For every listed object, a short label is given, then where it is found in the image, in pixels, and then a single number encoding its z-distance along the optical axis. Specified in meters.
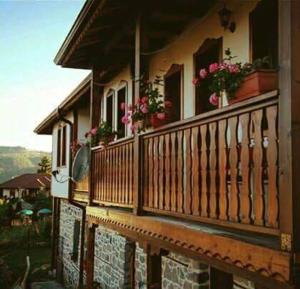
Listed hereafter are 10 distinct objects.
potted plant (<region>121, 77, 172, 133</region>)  6.54
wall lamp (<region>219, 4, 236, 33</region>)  6.67
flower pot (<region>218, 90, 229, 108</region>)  6.93
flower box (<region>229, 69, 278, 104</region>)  4.66
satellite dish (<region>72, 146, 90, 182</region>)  9.80
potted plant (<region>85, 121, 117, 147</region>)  8.61
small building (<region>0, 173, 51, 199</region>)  44.65
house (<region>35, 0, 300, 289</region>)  3.35
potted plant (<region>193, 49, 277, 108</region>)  4.67
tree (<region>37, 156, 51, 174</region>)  55.09
